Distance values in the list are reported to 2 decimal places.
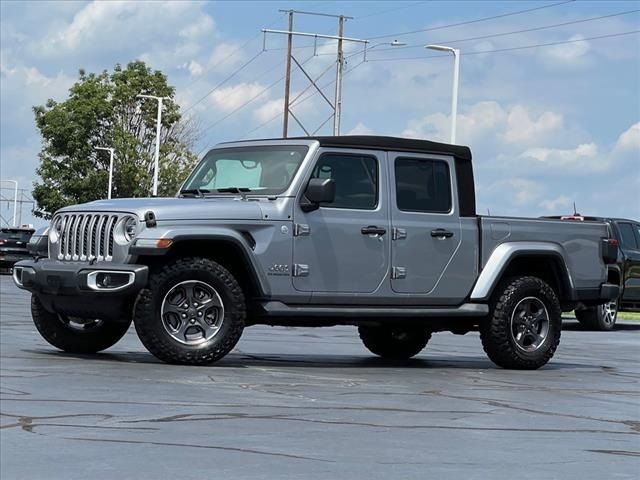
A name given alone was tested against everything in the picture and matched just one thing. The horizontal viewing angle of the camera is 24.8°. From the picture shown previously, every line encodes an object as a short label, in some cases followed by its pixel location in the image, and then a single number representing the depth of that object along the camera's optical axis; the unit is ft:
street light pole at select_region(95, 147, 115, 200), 233.51
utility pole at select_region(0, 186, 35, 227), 461.66
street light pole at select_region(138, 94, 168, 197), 187.29
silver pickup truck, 37.81
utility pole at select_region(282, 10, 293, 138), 195.21
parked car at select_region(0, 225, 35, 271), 157.79
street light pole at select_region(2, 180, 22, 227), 391.53
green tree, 257.96
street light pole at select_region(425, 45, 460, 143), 138.72
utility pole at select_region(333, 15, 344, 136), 184.65
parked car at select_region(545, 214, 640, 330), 79.36
